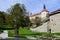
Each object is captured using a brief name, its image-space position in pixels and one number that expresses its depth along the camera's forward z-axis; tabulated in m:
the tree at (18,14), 14.57
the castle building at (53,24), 21.24
